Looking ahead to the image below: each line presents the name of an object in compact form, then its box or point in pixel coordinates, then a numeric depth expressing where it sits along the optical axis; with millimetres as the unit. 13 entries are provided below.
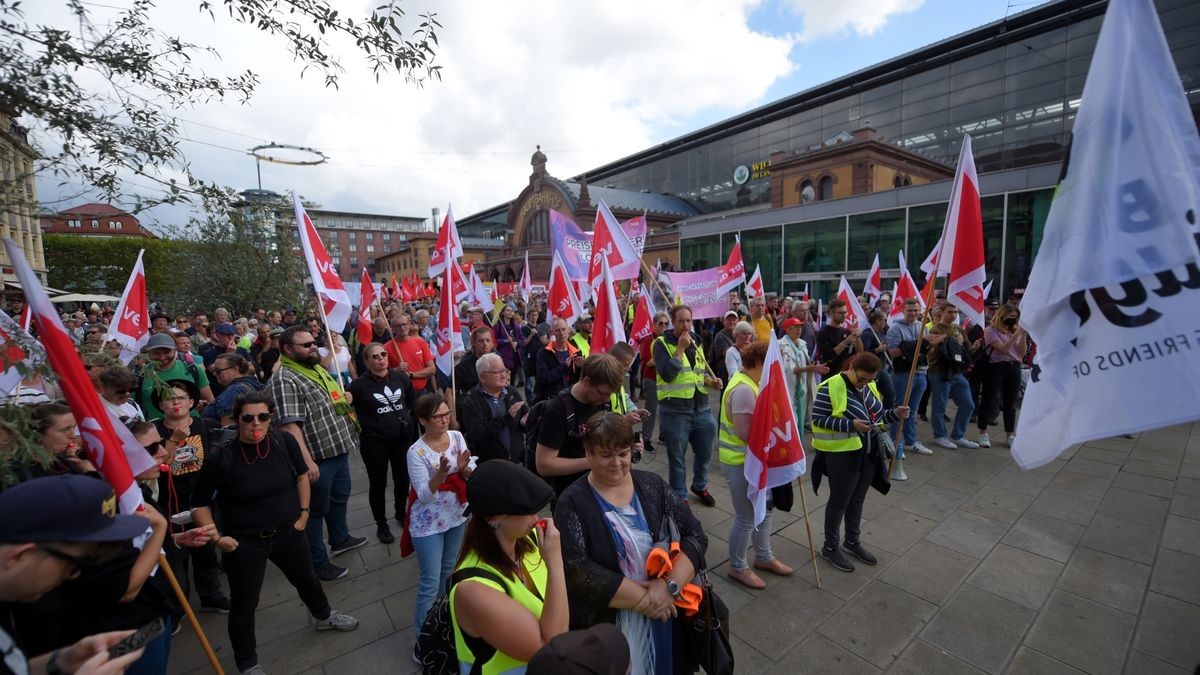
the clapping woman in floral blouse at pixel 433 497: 3221
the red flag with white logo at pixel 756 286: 11575
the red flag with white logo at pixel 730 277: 8695
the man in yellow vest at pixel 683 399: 5109
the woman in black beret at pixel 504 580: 1642
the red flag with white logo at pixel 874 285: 11375
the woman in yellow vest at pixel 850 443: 4059
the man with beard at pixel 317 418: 4008
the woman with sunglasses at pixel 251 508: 2955
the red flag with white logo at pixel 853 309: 7942
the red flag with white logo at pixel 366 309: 8484
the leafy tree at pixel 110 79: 2367
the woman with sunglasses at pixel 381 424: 4652
